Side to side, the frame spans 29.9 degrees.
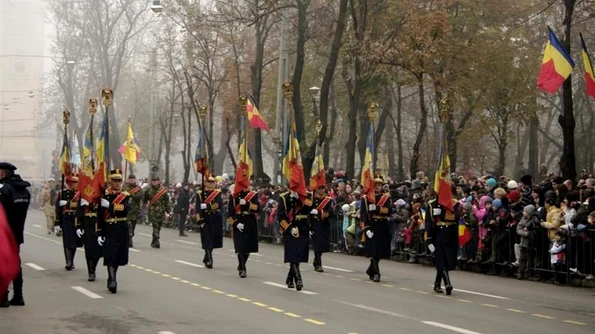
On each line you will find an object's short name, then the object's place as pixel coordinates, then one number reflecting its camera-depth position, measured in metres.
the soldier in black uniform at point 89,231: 20.16
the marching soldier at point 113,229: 17.91
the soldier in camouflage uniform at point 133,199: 32.12
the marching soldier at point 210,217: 23.56
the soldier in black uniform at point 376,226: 20.69
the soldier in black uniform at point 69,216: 22.69
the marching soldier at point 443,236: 18.12
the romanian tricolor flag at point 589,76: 22.52
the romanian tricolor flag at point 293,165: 19.56
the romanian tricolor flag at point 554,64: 23.27
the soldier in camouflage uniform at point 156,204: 30.92
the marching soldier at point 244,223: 21.36
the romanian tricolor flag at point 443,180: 18.36
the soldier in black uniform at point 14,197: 15.11
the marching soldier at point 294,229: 18.64
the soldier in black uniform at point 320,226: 23.09
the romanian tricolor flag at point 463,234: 23.55
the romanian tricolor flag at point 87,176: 21.00
